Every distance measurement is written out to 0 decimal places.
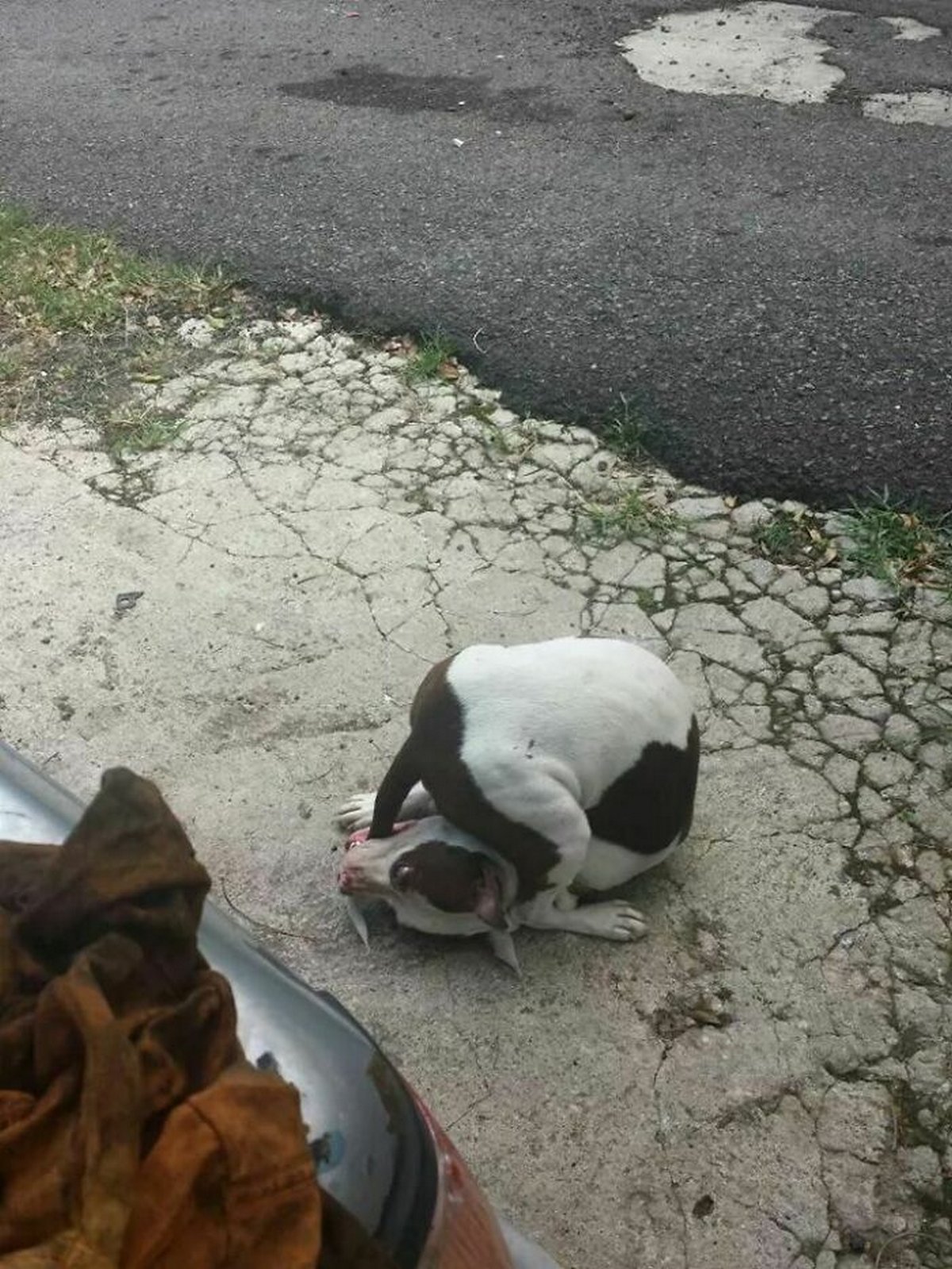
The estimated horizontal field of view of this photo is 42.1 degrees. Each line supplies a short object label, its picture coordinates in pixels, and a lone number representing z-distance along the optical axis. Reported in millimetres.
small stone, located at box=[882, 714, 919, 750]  3008
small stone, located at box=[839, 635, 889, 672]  3203
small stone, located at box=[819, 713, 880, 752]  3018
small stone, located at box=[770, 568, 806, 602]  3402
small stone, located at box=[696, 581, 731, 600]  3414
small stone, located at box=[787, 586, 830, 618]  3346
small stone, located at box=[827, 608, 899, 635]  3283
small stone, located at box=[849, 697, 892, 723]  3072
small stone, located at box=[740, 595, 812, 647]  3287
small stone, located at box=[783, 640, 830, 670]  3215
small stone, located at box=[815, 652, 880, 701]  3133
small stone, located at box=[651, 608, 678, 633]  3338
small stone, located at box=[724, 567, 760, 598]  3418
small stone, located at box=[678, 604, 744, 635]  3328
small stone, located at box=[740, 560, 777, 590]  3436
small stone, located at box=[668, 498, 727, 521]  3625
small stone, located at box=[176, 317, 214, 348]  4449
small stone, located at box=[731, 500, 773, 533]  3584
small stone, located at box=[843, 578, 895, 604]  3365
